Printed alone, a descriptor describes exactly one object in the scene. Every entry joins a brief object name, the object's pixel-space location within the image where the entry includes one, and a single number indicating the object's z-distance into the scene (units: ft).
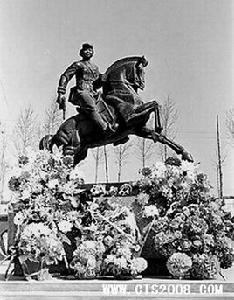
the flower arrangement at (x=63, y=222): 13.26
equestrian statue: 18.30
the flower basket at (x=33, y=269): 13.19
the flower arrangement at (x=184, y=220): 13.65
